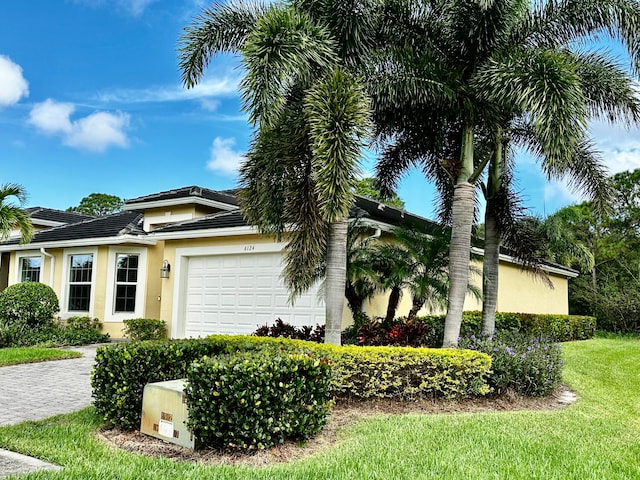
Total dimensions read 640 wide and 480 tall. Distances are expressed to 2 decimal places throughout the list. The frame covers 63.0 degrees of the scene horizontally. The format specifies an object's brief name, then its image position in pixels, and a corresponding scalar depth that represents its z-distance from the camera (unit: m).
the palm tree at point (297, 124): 7.20
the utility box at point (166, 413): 5.37
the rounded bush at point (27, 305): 15.21
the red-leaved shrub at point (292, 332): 10.34
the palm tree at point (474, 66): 8.10
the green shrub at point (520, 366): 7.82
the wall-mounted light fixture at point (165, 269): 15.03
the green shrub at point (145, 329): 14.66
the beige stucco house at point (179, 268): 13.15
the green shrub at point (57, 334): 14.45
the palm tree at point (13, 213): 15.63
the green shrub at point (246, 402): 5.02
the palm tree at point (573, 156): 9.61
